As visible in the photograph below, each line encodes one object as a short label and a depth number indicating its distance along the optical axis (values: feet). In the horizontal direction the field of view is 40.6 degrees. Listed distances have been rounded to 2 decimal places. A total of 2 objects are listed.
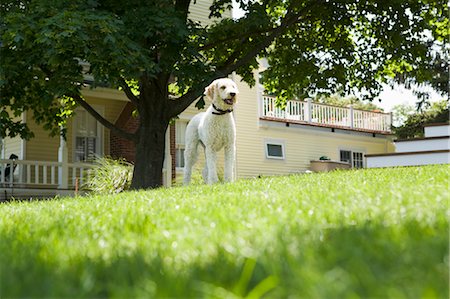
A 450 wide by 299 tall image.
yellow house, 56.80
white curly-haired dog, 30.91
